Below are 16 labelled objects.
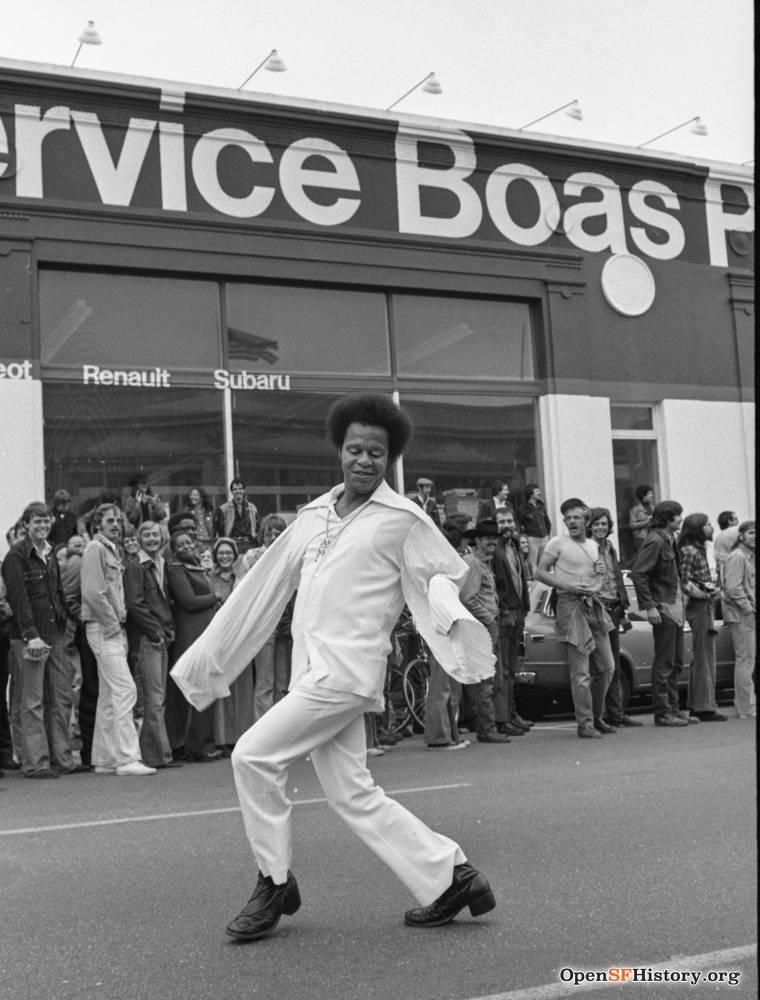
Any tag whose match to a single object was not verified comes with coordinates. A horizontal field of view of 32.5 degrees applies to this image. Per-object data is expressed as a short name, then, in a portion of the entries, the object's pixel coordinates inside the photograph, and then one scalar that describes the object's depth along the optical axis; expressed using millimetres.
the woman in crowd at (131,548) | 10633
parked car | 12922
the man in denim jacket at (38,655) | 10016
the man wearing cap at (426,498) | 16391
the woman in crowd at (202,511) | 15216
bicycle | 12211
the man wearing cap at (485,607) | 11547
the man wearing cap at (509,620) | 12086
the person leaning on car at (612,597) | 12570
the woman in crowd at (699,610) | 13016
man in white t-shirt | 11797
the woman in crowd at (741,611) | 13391
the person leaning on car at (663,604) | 12484
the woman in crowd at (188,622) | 10766
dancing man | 5070
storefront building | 15703
